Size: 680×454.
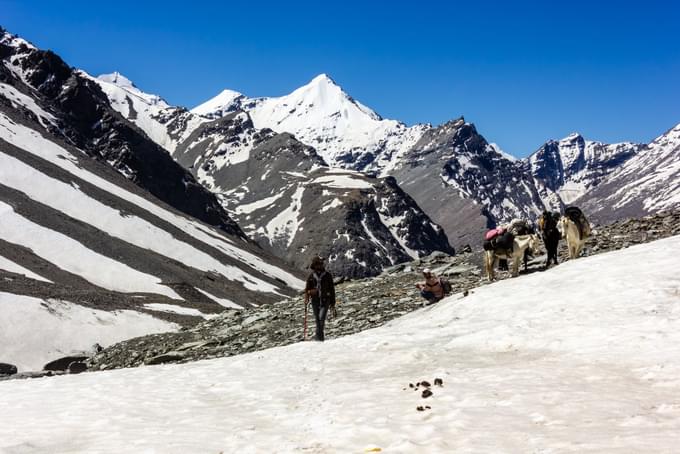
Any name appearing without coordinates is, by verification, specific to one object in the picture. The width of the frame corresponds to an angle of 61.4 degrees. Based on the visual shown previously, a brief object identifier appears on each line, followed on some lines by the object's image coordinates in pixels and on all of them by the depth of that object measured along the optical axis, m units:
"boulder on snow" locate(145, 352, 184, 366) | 25.56
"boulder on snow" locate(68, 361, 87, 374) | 33.94
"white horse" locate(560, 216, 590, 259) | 23.75
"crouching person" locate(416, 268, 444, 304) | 24.48
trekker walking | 21.36
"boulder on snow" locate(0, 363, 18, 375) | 43.94
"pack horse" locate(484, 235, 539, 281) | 23.36
